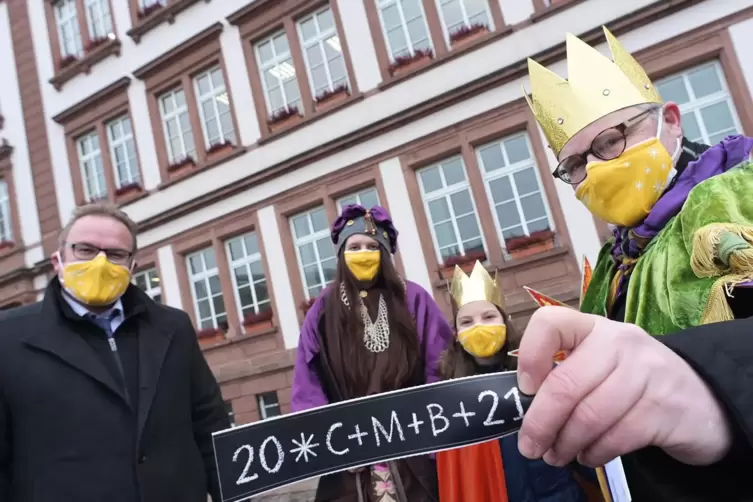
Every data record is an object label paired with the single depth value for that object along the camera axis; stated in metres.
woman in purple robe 2.04
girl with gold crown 1.84
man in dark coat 1.68
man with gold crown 0.87
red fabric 1.89
